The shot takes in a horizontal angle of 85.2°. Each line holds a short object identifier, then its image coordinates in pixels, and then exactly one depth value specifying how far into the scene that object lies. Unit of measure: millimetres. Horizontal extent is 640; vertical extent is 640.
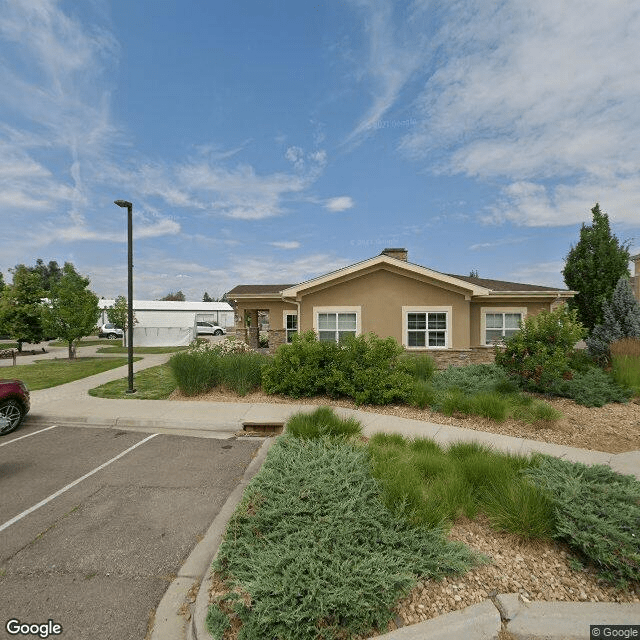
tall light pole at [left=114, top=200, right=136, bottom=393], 10387
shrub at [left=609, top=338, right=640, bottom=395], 9492
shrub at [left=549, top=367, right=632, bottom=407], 8773
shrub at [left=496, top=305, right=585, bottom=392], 8930
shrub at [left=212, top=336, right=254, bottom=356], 12645
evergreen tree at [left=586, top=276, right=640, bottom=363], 13284
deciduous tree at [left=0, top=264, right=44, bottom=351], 23031
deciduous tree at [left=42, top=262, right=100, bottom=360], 20094
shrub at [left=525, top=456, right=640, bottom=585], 2945
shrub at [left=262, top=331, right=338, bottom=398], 9688
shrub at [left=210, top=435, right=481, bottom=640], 2492
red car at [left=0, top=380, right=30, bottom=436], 7633
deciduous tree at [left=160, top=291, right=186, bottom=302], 109125
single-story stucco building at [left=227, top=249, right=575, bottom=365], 14281
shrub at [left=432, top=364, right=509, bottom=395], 9750
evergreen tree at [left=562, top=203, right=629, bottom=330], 17219
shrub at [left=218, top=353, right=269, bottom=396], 10359
